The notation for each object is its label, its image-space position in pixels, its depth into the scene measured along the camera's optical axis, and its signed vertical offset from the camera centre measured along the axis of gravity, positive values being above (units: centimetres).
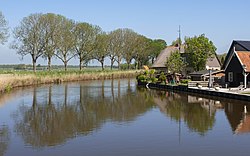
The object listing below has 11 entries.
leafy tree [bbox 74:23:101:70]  5981 +528
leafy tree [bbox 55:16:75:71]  5416 +474
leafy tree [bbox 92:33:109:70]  6291 +390
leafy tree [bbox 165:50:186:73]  4522 +59
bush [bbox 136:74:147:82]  4518 -125
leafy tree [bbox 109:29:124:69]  6969 +492
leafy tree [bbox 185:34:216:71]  4575 +247
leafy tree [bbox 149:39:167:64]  8744 +521
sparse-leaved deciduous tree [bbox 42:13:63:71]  5222 +598
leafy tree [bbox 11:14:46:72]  5116 +504
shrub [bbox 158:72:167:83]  4138 -115
